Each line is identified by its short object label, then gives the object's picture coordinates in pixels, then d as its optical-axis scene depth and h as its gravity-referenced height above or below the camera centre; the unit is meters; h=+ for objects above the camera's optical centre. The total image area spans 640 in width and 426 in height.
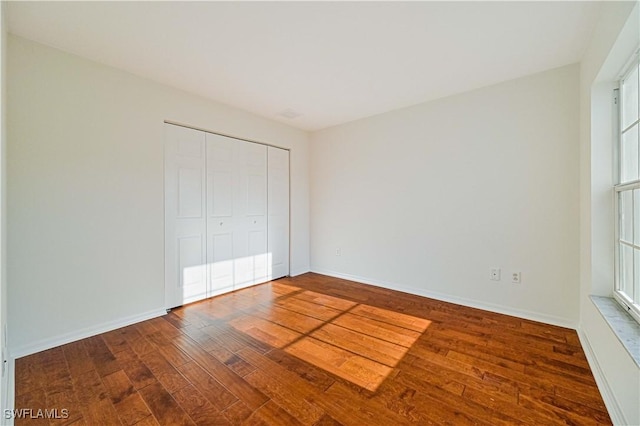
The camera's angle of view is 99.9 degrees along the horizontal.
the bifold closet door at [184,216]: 2.94 -0.04
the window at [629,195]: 1.61 +0.10
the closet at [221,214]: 3.00 -0.02
